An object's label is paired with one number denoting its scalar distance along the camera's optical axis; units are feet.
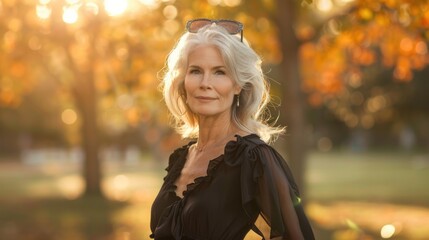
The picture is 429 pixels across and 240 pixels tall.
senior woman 10.20
